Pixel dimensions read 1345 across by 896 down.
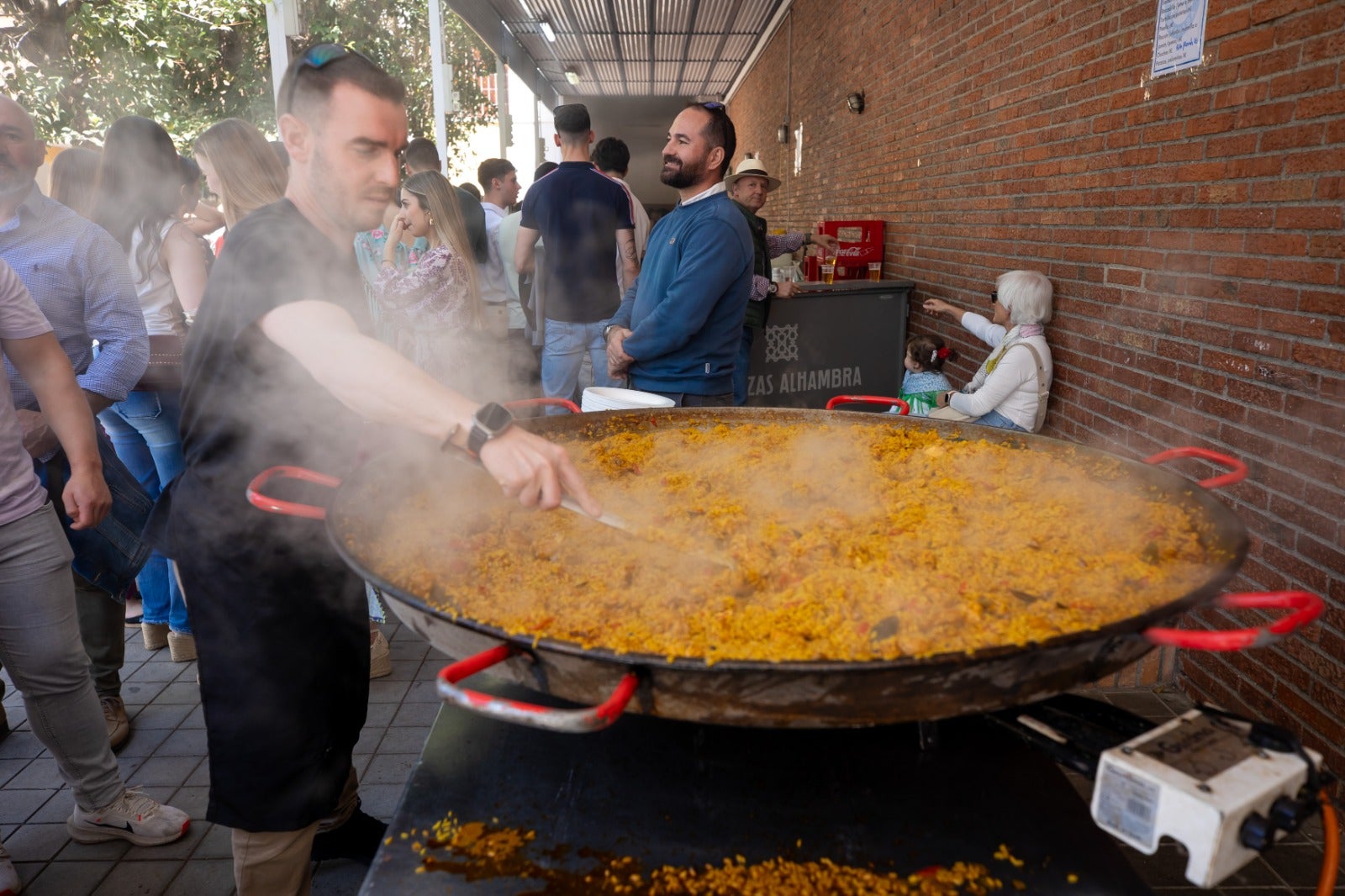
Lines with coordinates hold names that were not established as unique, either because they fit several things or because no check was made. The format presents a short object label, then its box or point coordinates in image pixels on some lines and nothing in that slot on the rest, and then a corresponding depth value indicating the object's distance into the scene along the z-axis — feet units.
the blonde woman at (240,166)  10.34
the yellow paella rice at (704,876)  4.25
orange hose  3.59
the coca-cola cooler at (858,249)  22.43
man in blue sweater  11.14
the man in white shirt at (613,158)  20.20
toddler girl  16.94
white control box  3.26
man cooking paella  5.27
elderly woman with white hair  13.12
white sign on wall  9.57
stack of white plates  9.95
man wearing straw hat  17.08
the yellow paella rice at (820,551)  4.08
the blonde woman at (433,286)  16.19
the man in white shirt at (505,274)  20.89
